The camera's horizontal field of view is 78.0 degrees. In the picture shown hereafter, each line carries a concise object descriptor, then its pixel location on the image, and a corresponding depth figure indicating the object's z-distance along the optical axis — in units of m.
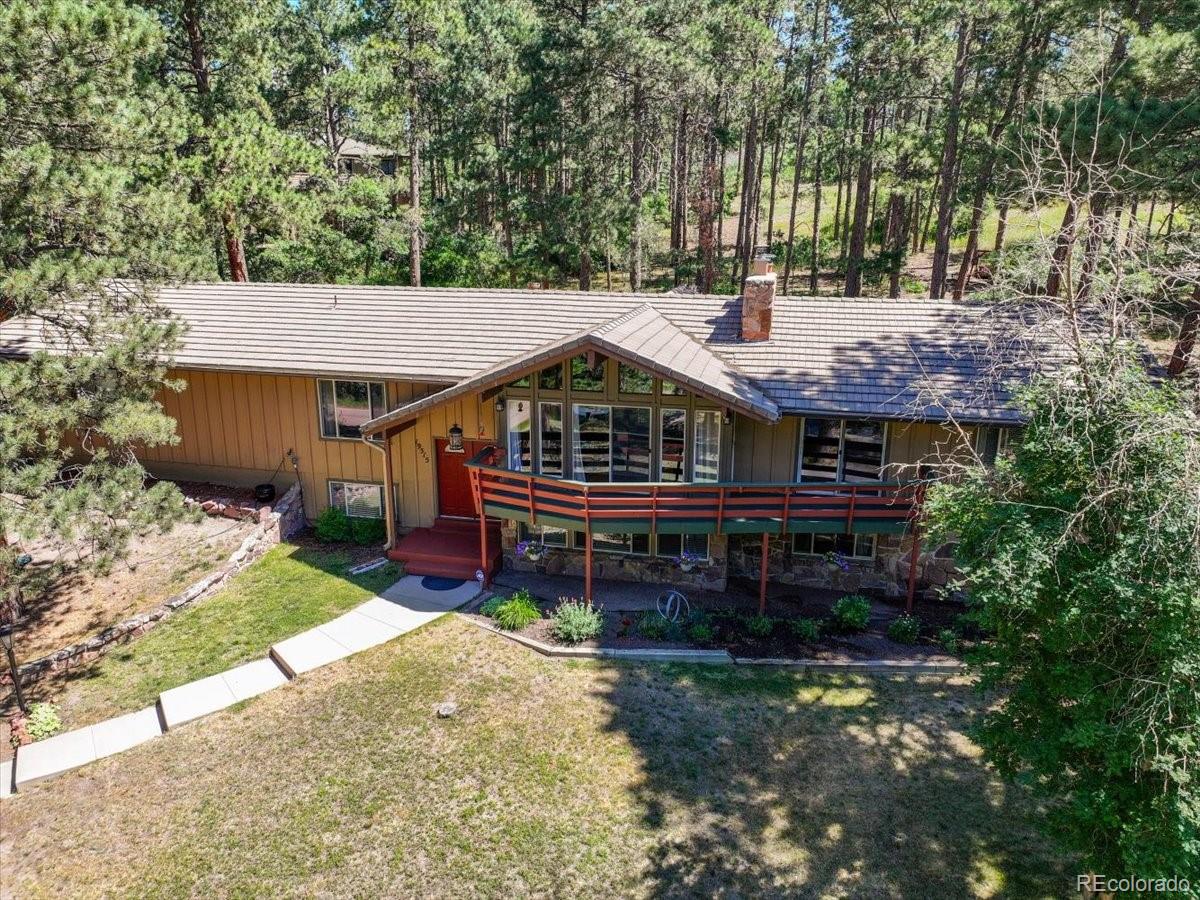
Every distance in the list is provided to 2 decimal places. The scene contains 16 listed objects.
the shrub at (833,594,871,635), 13.23
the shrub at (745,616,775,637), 13.05
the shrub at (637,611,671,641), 12.92
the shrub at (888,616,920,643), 12.99
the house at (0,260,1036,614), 13.57
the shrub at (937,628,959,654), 12.57
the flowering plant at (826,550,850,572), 14.65
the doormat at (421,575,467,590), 14.57
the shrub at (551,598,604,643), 12.73
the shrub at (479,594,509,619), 13.46
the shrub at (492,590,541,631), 13.03
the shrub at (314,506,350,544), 16.30
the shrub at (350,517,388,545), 16.31
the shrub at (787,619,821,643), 13.05
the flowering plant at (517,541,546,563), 14.96
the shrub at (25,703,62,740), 10.59
